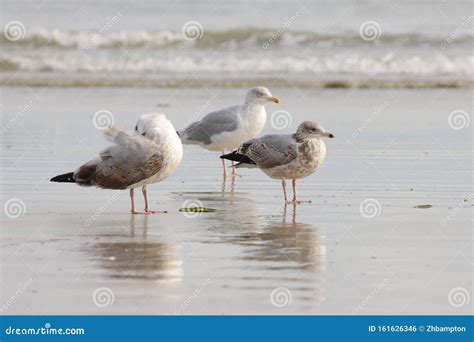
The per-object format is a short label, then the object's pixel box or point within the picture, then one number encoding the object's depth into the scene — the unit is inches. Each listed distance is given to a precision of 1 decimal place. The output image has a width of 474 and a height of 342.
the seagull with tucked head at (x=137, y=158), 397.4
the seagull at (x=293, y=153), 440.1
